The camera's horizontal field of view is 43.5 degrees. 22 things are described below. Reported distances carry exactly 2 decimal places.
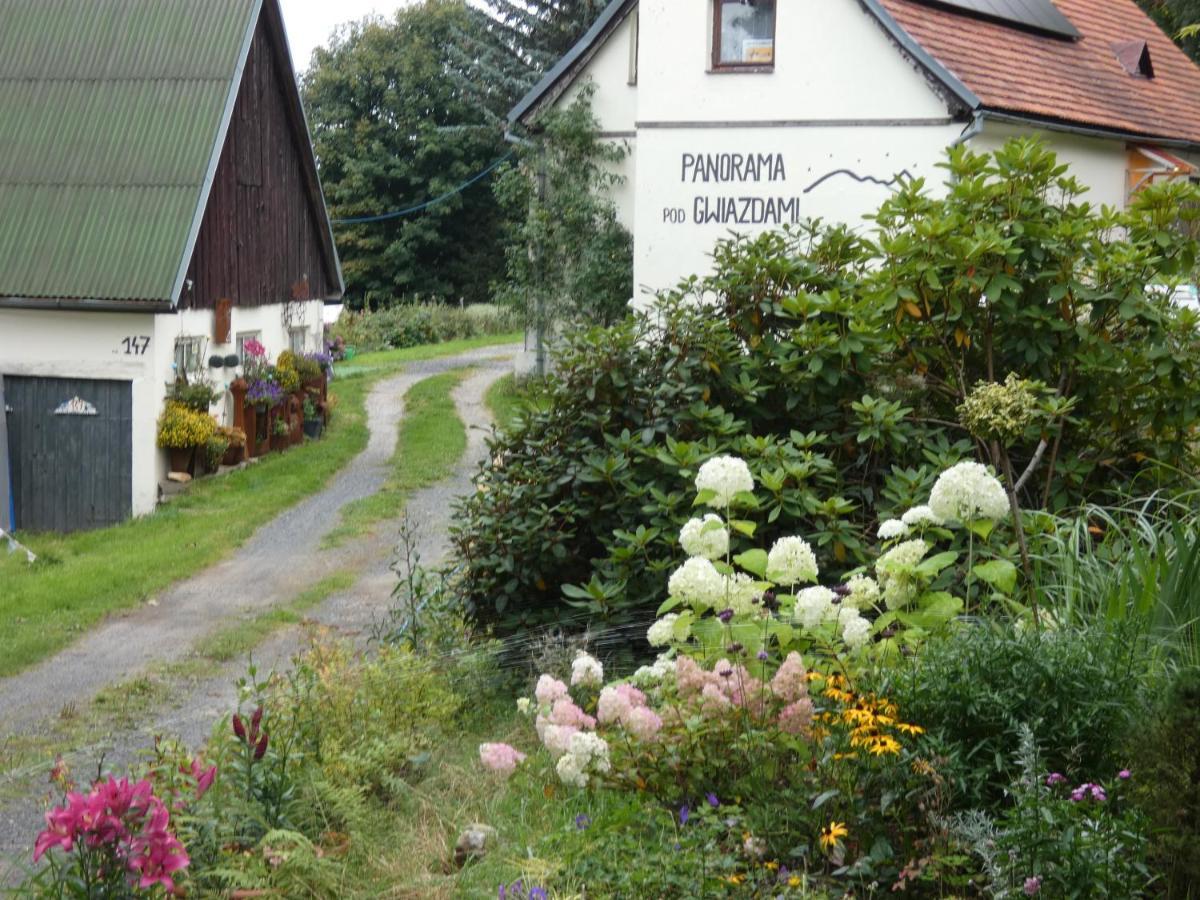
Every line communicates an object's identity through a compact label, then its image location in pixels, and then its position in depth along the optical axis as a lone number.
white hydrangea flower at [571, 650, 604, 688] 4.98
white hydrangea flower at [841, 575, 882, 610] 4.93
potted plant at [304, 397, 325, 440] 23.81
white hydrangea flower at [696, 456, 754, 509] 5.48
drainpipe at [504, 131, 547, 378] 23.89
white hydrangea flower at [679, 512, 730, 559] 5.27
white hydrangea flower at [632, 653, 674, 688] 5.07
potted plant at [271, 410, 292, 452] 22.33
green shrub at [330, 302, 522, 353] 43.00
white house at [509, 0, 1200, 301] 17.12
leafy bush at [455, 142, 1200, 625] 6.71
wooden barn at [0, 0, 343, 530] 18.92
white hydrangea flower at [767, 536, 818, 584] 5.03
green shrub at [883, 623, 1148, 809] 4.04
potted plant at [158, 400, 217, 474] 18.97
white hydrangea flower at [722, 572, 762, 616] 5.11
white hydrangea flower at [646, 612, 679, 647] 5.18
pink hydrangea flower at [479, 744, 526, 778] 4.61
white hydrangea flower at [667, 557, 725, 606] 5.02
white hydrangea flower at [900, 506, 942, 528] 5.19
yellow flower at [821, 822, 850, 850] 3.82
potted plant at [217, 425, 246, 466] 20.14
